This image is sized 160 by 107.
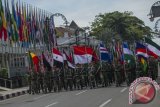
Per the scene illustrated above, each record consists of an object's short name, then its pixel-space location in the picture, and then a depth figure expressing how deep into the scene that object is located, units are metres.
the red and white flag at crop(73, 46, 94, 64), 25.66
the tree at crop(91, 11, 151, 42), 72.38
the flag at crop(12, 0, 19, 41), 32.75
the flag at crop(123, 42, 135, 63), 23.72
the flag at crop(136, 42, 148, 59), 15.87
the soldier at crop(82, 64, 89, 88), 24.80
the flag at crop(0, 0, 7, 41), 30.99
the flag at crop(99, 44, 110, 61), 26.09
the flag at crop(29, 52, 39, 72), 26.26
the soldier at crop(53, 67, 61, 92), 24.46
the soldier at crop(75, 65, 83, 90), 24.59
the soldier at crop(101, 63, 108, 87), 24.58
